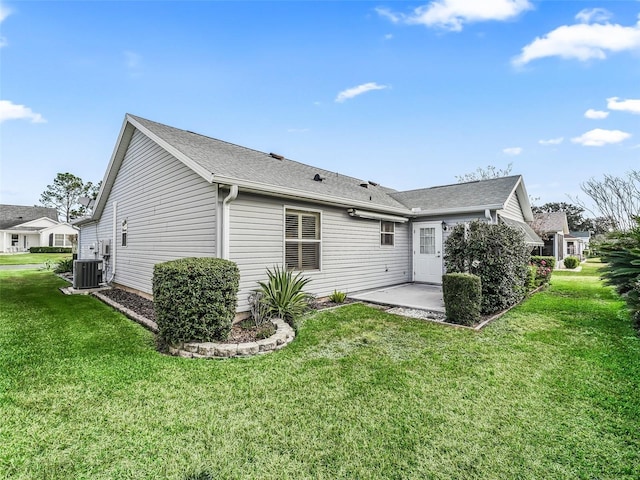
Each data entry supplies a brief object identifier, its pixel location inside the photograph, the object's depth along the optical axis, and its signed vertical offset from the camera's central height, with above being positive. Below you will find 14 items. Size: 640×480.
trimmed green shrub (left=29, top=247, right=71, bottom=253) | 32.60 -0.63
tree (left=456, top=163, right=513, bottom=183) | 25.89 +6.34
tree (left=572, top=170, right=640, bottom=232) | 13.35 +2.13
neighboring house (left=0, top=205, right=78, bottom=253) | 35.38 +1.57
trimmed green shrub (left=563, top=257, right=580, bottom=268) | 20.80 -1.32
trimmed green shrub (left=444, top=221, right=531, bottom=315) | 7.05 -0.34
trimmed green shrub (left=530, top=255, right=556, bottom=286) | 11.15 -1.19
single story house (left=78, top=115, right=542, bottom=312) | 6.31 +0.81
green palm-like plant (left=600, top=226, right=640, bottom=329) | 5.62 -0.45
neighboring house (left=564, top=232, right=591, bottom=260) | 32.09 -0.44
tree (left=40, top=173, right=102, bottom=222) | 49.12 +8.28
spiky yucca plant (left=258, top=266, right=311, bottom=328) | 6.17 -1.09
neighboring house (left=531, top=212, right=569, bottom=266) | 22.77 +0.81
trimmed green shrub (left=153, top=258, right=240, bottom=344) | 4.49 -0.85
